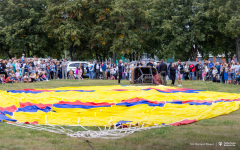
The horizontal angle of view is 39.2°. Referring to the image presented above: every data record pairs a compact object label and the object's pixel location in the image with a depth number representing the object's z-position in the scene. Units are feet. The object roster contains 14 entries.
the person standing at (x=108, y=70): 101.12
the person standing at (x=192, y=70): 92.88
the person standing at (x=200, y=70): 93.09
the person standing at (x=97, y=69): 101.30
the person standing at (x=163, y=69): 65.82
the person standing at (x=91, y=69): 100.73
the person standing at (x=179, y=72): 66.90
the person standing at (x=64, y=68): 99.09
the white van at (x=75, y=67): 104.09
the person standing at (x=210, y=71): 88.00
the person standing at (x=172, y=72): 66.73
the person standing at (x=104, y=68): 101.18
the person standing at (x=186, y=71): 93.09
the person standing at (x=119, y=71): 74.39
